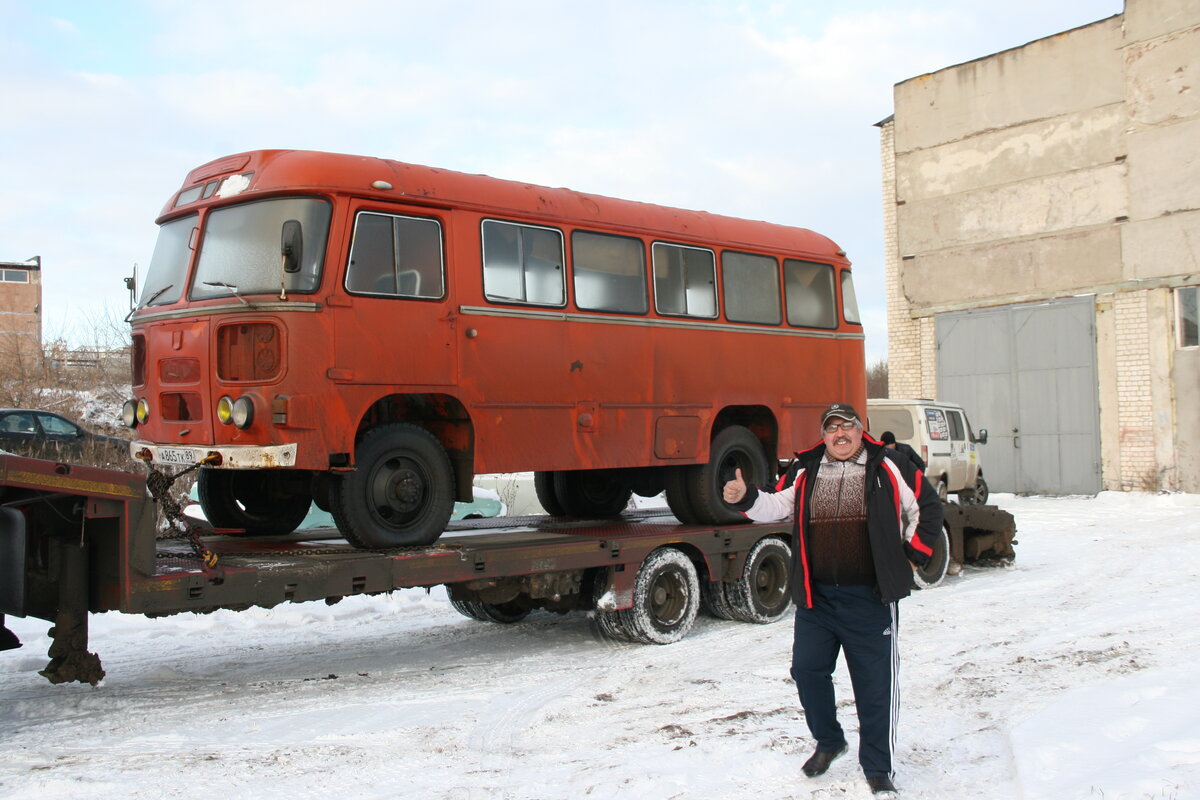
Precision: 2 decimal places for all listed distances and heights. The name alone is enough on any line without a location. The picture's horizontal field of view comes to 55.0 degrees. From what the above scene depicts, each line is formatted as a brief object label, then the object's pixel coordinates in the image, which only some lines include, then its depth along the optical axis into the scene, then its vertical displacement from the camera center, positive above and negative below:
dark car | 18.38 +0.10
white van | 18.61 -0.16
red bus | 7.59 +0.70
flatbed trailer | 6.34 -0.86
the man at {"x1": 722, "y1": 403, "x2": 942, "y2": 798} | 5.23 -0.65
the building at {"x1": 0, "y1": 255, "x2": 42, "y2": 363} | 45.75 +6.60
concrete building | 22.91 +3.70
